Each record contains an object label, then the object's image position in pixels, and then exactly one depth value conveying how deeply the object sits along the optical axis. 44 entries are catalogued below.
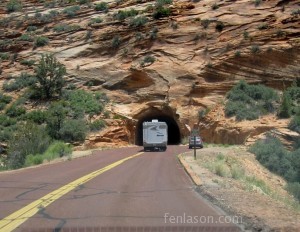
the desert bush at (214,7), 57.25
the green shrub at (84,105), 49.72
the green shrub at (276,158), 24.97
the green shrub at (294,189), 18.36
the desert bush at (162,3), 61.66
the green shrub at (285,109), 43.22
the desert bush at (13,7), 72.75
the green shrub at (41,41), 59.91
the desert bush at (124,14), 60.56
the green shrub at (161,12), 57.94
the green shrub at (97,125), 47.38
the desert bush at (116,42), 56.44
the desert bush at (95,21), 61.09
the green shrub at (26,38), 61.50
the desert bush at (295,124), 38.16
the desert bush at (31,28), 64.31
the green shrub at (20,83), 54.91
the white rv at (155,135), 41.31
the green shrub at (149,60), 53.47
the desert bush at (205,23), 54.54
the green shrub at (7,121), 47.57
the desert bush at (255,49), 49.25
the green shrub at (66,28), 61.03
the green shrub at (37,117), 47.96
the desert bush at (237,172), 18.25
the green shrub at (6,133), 43.06
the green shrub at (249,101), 45.70
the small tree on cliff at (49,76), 52.59
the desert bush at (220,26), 54.03
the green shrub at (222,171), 18.35
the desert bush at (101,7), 65.94
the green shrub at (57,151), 30.69
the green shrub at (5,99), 53.03
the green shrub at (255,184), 15.67
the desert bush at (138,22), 57.41
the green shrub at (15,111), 50.00
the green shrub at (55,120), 45.16
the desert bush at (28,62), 58.06
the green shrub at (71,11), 66.17
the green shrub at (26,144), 30.00
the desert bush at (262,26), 51.88
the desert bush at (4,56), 59.38
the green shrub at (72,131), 44.34
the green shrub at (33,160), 27.08
